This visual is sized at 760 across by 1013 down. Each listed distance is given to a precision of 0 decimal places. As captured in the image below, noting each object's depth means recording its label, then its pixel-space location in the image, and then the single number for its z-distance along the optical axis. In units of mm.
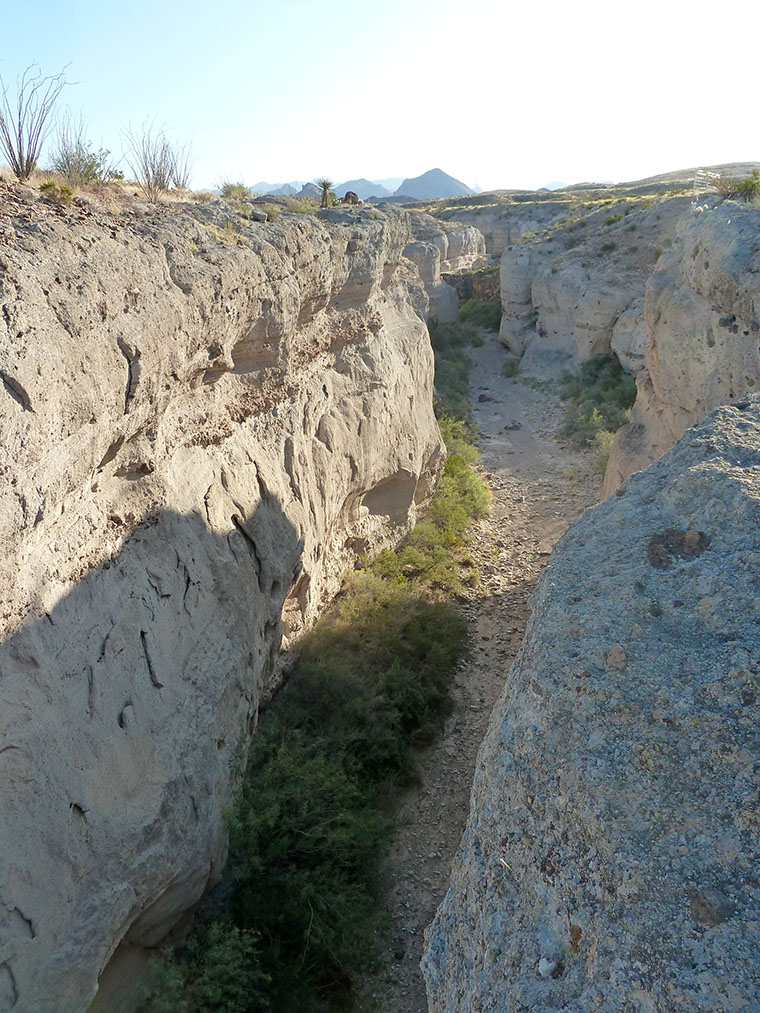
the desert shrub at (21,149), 5914
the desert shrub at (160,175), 8305
